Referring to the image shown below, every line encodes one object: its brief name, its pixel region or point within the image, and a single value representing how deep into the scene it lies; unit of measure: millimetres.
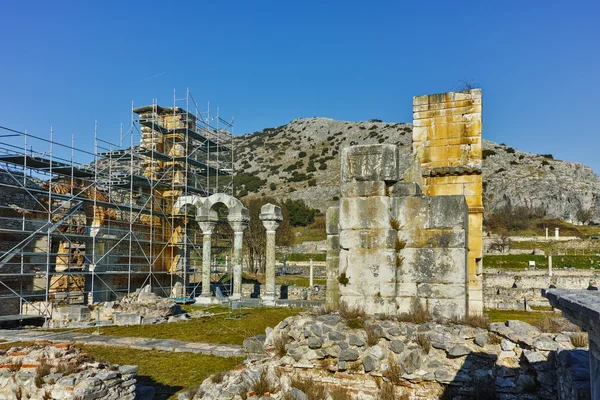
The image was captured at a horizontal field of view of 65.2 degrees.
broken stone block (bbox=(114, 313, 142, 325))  16781
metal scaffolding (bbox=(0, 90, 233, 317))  18391
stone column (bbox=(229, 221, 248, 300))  23141
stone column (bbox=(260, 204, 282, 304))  22859
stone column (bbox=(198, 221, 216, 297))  23844
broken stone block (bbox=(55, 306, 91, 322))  17484
